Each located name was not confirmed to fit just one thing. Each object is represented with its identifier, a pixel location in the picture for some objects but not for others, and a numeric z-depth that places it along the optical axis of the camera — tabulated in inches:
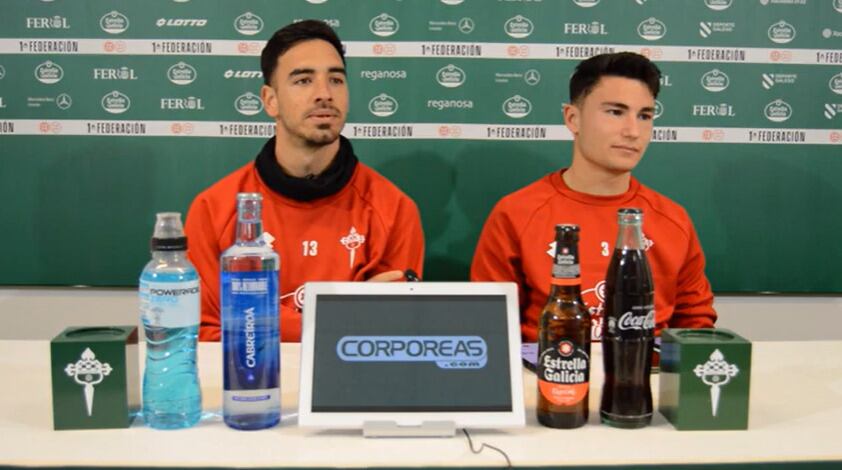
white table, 38.1
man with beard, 81.5
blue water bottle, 40.5
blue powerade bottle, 40.7
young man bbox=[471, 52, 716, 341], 81.7
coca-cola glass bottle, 41.4
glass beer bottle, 40.9
